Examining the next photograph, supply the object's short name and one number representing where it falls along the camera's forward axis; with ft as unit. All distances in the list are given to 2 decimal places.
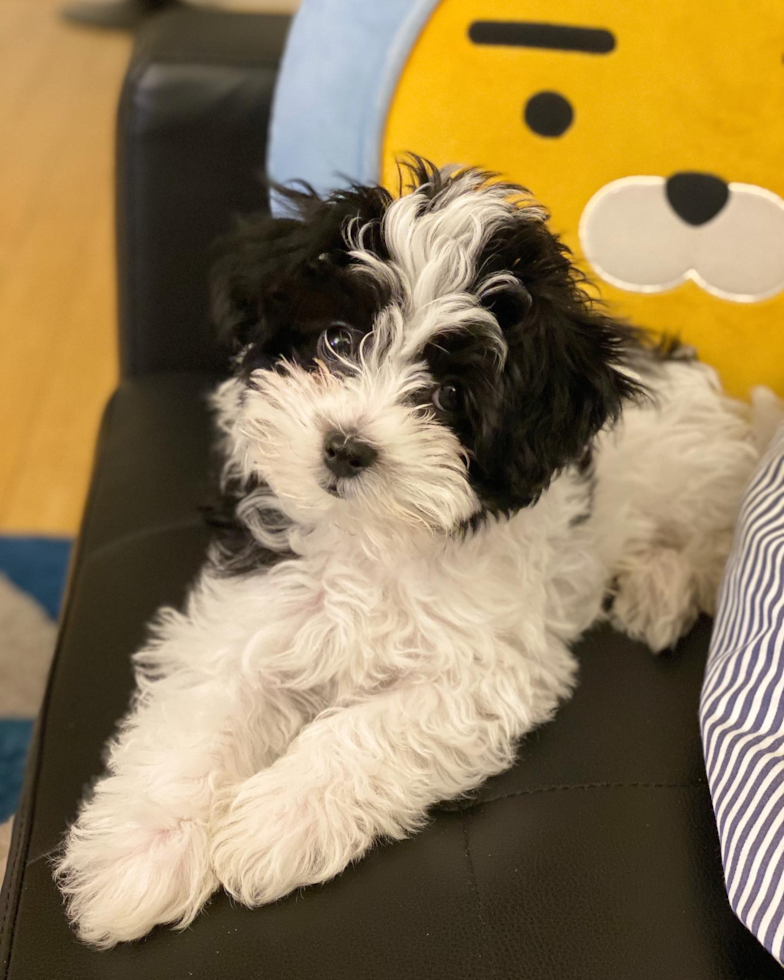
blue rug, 2.37
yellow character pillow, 1.88
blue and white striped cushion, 1.30
